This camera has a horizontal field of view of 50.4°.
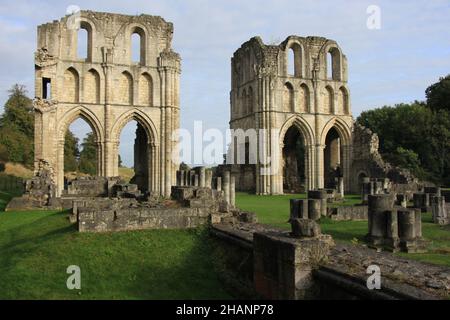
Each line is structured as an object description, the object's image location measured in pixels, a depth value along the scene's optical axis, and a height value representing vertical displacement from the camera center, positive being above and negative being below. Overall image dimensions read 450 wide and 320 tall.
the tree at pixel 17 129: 48.47 +6.19
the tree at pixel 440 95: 49.06 +8.84
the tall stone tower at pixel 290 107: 34.94 +5.67
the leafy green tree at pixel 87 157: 61.38 +3.63
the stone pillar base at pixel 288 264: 6.15 -1.13
